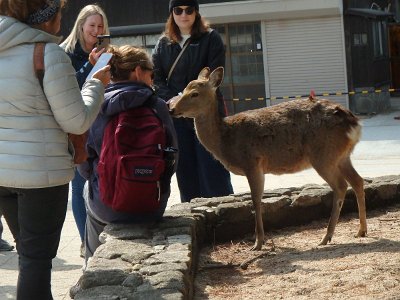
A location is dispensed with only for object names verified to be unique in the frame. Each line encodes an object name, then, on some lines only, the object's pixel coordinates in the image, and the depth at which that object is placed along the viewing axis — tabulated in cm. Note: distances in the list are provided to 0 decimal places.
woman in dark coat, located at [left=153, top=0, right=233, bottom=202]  785
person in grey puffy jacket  468
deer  681
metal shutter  2477
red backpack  545
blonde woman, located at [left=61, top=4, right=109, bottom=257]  770
